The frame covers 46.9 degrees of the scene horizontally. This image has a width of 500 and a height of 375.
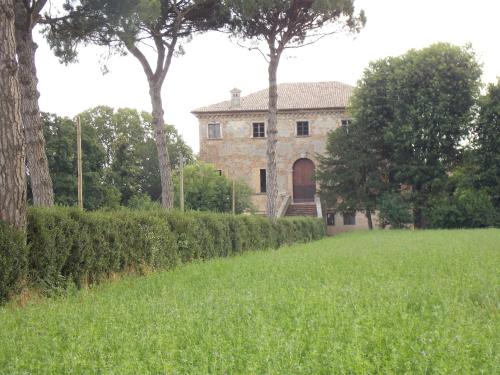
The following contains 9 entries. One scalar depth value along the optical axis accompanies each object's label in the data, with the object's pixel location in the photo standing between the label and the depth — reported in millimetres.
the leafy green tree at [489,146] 34219
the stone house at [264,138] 45844
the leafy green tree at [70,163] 35156
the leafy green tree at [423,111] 34656
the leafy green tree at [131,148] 48344
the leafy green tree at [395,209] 35031
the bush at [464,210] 33719
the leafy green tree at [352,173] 36938
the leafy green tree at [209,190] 38750
